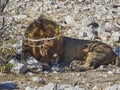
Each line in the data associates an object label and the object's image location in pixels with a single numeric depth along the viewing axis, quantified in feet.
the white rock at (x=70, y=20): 68.71
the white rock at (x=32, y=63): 48.92
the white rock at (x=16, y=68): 46.04
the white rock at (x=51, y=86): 39.01
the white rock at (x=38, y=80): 43.10
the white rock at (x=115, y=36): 62.03
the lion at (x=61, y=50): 52.06
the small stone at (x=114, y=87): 38.77
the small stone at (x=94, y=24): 68.68
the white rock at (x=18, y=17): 69.11
